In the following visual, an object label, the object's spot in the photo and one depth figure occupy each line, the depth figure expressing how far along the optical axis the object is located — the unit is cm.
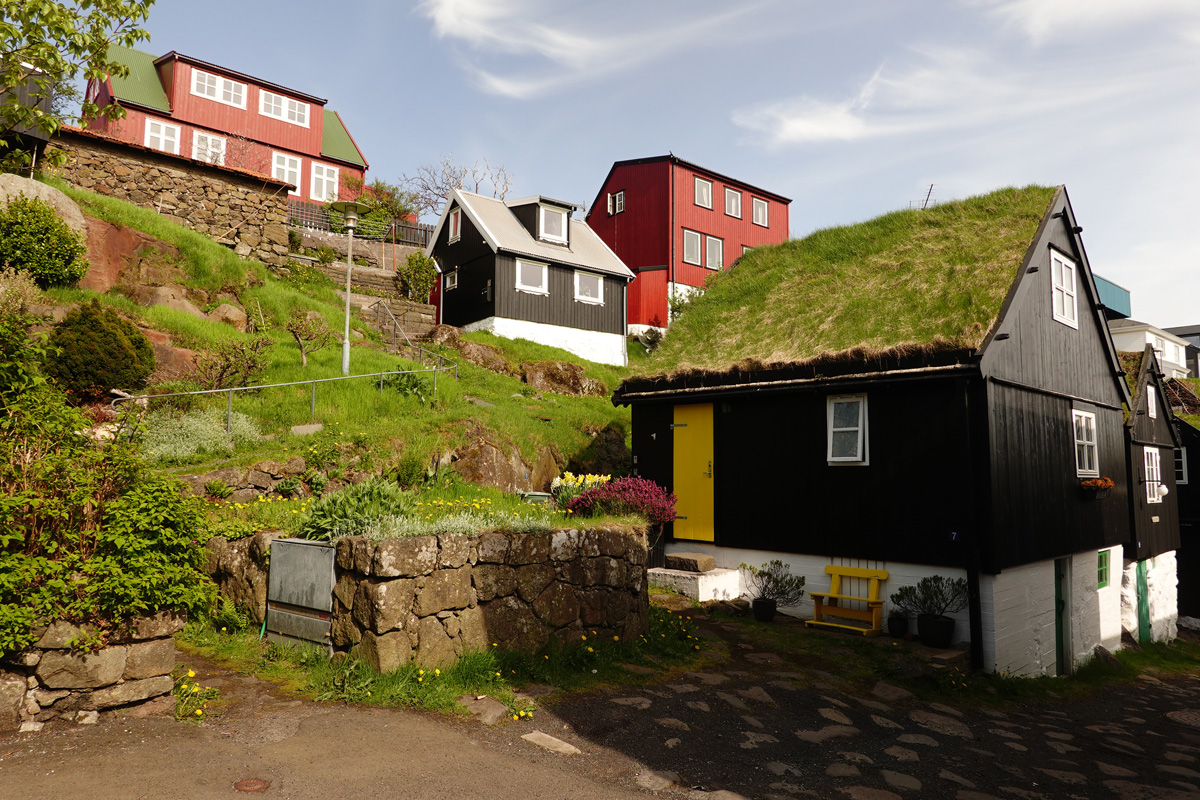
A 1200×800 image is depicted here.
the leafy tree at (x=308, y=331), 1919
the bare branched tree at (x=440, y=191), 4681
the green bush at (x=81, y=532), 569
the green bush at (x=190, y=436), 1304
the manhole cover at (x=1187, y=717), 1183
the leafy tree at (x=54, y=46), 841
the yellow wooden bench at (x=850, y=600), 1199
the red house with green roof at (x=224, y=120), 3338
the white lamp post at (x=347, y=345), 1823
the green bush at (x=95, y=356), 1355
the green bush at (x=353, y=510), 812
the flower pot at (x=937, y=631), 1126
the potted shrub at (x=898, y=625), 1176
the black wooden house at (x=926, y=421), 1185
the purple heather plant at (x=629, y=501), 1176
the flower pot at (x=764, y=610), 1286
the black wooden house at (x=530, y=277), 2917
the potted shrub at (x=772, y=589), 1292
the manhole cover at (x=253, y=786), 517
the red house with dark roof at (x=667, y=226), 3444
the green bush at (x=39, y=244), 1686
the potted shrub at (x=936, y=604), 1130
